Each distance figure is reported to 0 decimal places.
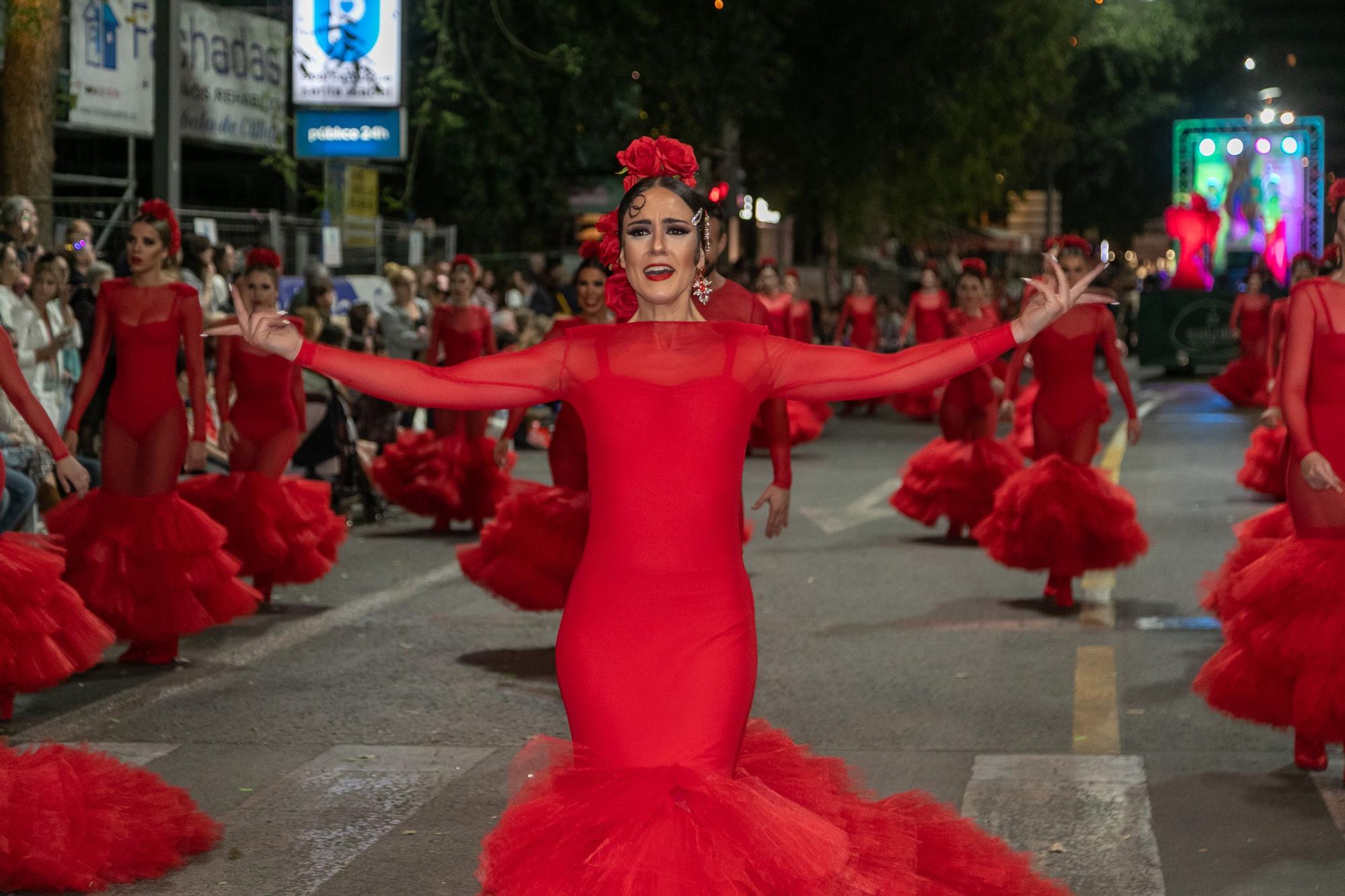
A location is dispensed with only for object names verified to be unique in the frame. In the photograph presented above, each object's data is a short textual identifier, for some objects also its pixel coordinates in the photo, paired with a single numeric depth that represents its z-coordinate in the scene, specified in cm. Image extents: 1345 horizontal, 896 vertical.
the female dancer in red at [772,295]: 2127
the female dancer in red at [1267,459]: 1537
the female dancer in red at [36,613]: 689
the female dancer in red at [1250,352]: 2597
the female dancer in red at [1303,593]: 651
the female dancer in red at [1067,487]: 1040
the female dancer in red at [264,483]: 1023
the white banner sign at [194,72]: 1953
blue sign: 2391
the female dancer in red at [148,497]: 871
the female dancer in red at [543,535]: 924
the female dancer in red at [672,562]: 398
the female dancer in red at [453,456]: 1366
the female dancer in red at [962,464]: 1334
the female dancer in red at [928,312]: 2286
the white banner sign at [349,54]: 2384
